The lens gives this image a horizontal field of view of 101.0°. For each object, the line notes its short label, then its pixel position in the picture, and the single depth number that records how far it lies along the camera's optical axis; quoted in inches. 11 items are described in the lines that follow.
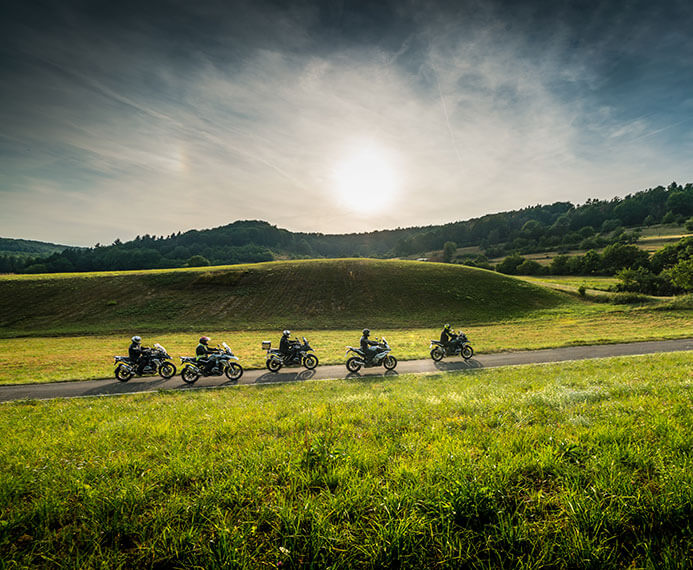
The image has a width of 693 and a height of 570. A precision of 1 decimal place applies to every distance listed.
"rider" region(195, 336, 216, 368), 583.5
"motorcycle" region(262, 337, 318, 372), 646.5
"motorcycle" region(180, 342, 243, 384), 572.7
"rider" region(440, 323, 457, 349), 725.3
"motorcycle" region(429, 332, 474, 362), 722.8
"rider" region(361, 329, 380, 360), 619.8
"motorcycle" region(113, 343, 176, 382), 600.7
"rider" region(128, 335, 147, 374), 610.5
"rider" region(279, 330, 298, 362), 651.5
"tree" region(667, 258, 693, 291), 1578.5
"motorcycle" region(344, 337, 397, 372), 616.4
